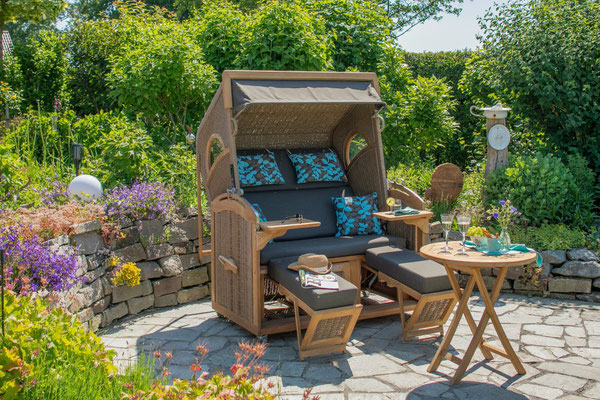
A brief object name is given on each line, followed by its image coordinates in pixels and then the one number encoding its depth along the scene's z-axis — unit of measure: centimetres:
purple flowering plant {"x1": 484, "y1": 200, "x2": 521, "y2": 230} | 441
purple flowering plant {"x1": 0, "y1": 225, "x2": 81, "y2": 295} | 377
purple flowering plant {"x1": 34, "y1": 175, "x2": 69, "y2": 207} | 520
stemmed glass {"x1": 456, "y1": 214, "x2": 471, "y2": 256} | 411
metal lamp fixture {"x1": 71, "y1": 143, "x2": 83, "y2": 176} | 565
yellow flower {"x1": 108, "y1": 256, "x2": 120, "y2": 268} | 516
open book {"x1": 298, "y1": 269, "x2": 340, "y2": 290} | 424
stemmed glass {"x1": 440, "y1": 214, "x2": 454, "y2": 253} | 426
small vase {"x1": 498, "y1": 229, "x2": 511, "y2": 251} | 400
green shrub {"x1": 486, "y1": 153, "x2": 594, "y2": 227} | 646
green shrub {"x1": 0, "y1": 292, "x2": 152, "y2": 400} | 240
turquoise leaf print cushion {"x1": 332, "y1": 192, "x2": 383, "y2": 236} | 559
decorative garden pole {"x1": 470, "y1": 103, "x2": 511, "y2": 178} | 673
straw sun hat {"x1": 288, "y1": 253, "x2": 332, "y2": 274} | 448
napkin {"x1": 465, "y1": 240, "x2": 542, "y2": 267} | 399
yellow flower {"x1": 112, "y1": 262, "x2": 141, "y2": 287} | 518
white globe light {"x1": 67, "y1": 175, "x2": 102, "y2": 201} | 529
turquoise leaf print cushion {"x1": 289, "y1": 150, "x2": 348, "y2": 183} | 583
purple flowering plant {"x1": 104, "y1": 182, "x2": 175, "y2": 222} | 533
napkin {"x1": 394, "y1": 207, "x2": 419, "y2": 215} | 521
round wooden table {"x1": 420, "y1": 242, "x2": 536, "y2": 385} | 374
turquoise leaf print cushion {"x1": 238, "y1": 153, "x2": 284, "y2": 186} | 549
